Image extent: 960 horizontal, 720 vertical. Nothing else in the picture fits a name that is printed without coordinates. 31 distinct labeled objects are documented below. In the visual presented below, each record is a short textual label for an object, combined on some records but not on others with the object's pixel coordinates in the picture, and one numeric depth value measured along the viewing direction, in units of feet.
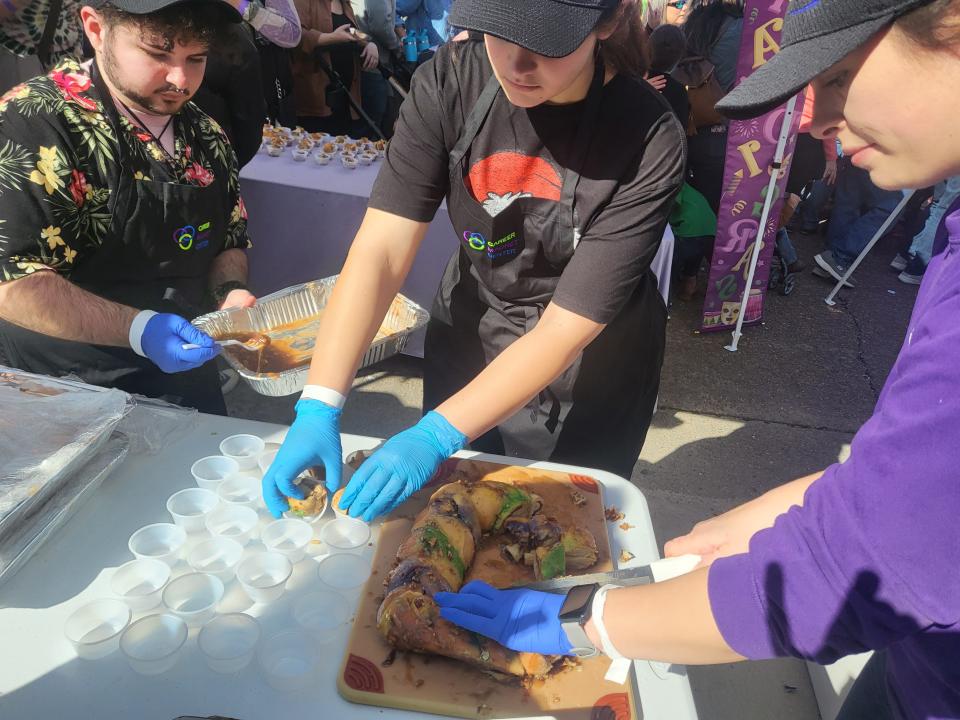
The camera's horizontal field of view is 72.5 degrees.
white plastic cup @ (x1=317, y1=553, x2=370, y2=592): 4.96
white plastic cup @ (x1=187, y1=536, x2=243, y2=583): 4.89
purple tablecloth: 12.51
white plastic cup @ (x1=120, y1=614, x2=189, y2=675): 4.18
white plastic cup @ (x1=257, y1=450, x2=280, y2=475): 5.93
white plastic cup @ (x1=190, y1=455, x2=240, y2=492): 5.69
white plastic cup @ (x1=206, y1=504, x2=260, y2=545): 5.23
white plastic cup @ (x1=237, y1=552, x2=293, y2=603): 4.71
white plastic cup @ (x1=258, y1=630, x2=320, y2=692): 4.25
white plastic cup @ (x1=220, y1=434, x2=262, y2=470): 5.98
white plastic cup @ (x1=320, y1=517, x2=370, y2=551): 5.32
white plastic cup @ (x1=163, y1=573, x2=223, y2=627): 4.57
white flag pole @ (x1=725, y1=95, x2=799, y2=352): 14.44
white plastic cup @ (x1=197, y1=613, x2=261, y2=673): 4.27
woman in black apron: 5.64
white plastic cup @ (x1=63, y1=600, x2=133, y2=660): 4.25
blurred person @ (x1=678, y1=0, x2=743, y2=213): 16.85
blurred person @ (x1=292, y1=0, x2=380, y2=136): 19.27
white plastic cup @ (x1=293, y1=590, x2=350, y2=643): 4.61
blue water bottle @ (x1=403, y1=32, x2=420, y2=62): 24.16
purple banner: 13.70
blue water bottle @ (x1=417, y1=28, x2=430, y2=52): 24.59
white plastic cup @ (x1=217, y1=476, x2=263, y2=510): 5.61
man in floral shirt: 6.40
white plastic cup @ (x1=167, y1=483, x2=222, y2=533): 5.19
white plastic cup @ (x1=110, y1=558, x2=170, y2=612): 4.59
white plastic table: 4.05
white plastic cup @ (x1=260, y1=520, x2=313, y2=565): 5.18
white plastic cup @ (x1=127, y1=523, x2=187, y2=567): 4.99
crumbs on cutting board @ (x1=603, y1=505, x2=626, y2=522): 5.99
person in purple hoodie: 2.82
